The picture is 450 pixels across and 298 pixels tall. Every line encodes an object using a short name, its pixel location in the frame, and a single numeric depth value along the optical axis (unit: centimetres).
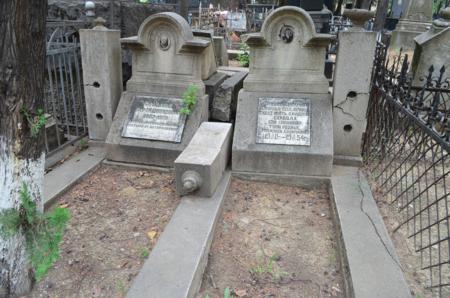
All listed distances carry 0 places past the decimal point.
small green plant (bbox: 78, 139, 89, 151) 483
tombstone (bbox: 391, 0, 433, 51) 1137
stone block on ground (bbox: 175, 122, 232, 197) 343
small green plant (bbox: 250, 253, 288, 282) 281
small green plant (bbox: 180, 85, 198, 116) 430
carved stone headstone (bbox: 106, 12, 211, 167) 431
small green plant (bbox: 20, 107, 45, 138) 208
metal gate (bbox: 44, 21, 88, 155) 453
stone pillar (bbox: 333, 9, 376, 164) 402
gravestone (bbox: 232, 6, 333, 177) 414
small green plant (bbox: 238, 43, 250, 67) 883
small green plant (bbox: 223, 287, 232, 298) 252
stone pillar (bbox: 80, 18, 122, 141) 437
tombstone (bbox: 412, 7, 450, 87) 600
